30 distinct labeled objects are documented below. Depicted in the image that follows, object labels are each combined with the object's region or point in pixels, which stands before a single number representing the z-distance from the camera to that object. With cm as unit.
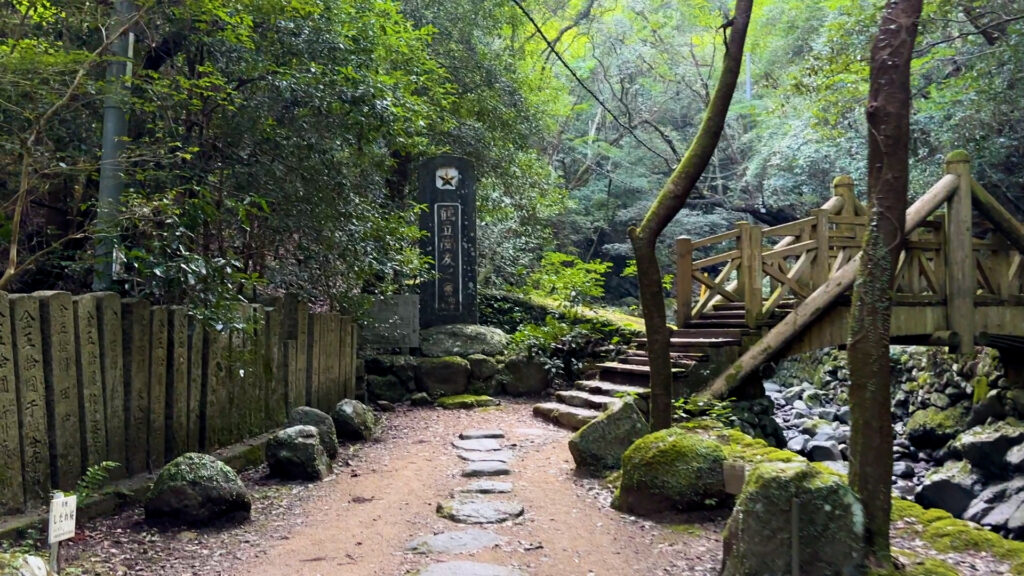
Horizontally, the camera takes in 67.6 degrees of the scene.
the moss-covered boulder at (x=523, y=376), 1166
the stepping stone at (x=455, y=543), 469
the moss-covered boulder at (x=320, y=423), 736
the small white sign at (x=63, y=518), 360
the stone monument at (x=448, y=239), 1233
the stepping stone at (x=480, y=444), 811
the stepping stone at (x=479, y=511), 542
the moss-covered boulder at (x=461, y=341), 1171
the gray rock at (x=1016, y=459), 960
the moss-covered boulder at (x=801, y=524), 362
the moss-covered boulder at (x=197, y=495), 502
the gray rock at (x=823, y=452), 1052
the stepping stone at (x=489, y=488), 623
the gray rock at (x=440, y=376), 1125
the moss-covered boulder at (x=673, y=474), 537
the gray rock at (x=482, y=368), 1155
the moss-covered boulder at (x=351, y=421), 834
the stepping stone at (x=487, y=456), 750
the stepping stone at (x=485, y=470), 693
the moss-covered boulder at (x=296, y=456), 650
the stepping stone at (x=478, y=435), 873
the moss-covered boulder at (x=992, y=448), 990
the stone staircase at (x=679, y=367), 875
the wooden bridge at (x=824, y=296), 881
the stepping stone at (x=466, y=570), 420
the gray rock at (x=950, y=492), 920
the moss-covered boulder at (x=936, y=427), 1198
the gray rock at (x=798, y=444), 1098
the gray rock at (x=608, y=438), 675
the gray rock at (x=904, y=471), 1075
